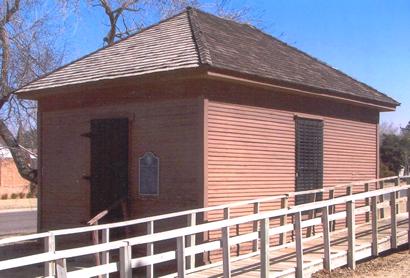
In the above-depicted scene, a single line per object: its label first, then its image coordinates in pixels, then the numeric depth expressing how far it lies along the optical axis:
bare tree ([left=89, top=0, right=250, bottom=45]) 22.16
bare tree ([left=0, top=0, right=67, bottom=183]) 18.00
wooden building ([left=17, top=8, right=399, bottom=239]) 10.75
